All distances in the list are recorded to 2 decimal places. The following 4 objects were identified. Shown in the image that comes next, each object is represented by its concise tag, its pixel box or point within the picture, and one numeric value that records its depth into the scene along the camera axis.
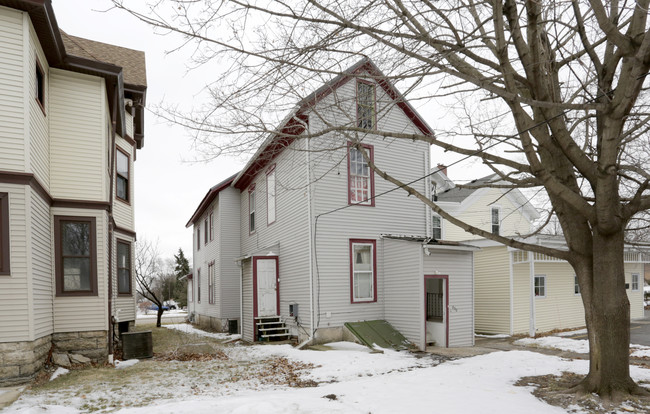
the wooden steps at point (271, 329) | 15.24
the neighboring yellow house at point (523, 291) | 17.80
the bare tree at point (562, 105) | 6.61
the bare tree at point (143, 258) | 29.11
